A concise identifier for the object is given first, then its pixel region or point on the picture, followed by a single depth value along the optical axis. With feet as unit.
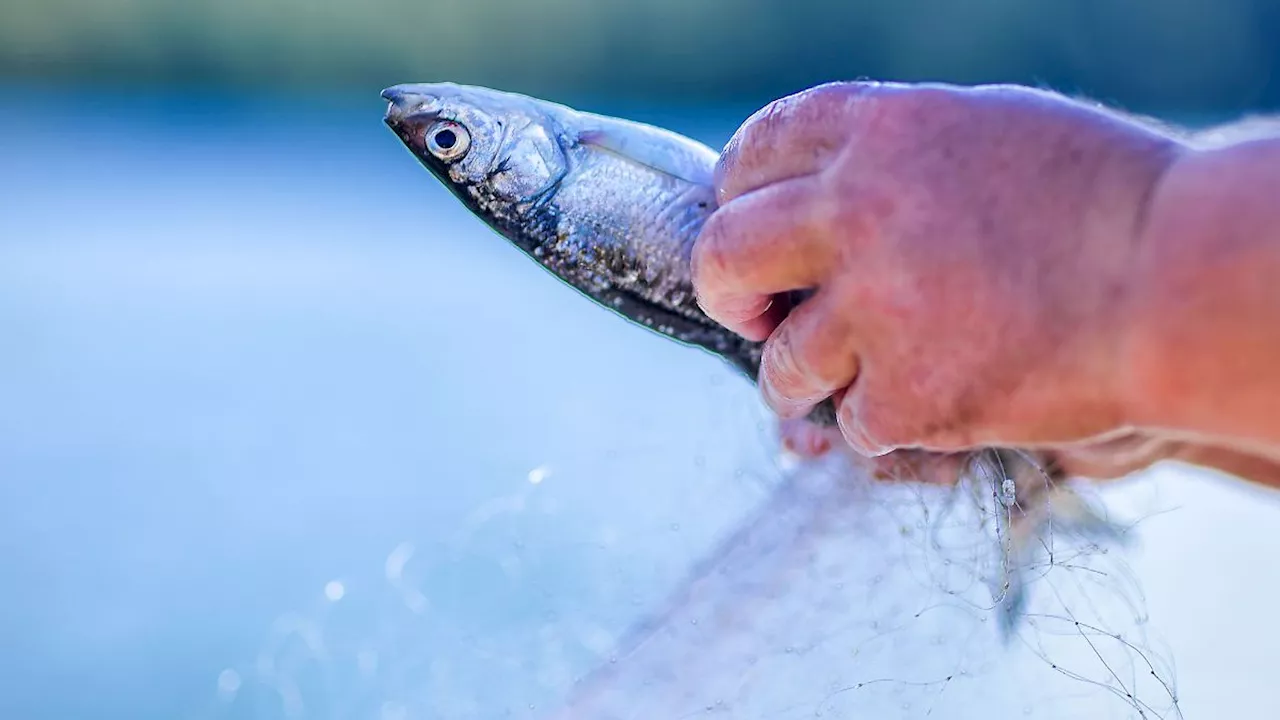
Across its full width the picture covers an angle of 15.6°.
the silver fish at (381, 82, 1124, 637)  4.04
